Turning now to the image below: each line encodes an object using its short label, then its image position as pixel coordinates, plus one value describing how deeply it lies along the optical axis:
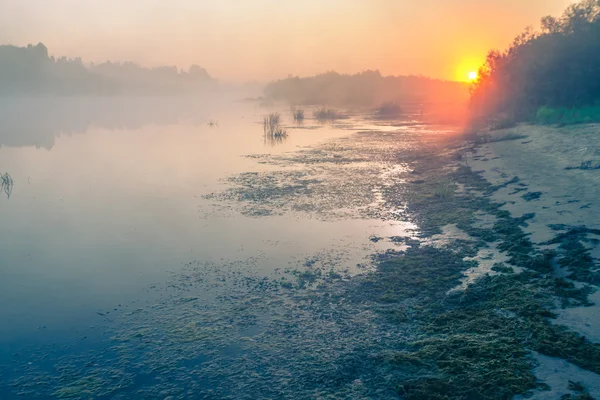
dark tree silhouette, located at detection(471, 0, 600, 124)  34.88
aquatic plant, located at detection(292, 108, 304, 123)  61.30
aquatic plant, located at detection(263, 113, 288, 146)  40.41
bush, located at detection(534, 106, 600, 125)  30.47
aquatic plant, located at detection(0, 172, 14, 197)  21.84
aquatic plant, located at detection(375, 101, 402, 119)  72.87
